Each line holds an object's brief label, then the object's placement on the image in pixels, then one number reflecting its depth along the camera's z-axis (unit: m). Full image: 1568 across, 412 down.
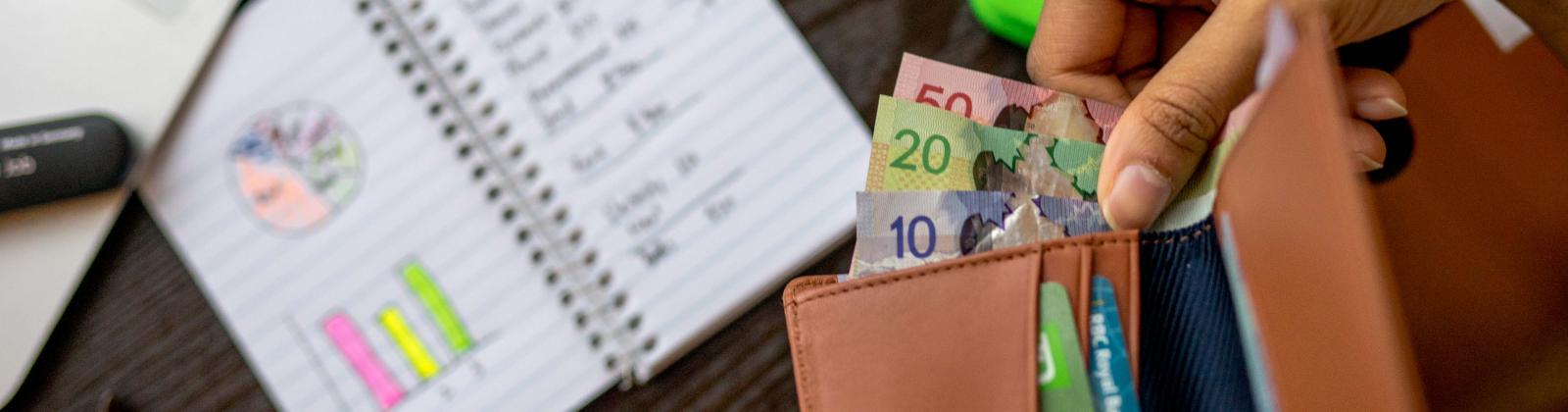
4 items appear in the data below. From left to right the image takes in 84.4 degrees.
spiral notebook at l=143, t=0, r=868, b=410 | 0.49
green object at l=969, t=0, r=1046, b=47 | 0.48
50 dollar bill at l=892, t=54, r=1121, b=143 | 0.39
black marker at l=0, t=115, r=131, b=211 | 0.48
